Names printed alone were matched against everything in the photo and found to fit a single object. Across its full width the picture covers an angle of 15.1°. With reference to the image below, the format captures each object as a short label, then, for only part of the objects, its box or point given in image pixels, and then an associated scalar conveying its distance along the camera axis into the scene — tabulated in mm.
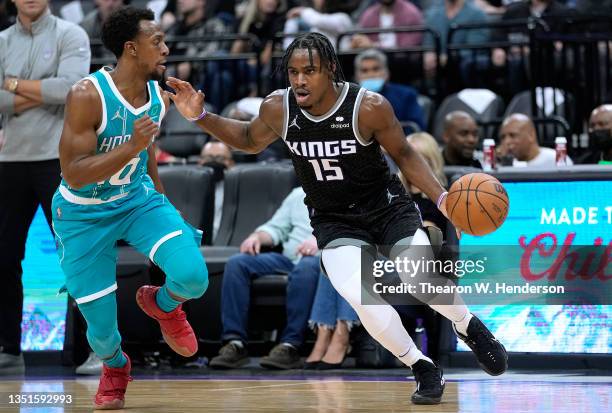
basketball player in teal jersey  11791
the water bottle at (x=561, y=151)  16341
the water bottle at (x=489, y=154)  16676
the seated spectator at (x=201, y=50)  23445
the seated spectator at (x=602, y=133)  16890
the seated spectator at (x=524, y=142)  17713
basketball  11181
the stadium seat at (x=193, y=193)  18033
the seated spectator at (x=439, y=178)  16158
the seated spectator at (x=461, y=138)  18048
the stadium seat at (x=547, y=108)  19945
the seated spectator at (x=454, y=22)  22423
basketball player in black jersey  11699
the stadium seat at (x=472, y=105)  20990
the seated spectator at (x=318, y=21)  23124
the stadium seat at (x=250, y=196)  18125
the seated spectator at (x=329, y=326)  15701
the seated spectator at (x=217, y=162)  19161
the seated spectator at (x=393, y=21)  22942
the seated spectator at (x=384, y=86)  20137
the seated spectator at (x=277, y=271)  16021
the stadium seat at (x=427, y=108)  21472
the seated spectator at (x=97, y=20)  25381
